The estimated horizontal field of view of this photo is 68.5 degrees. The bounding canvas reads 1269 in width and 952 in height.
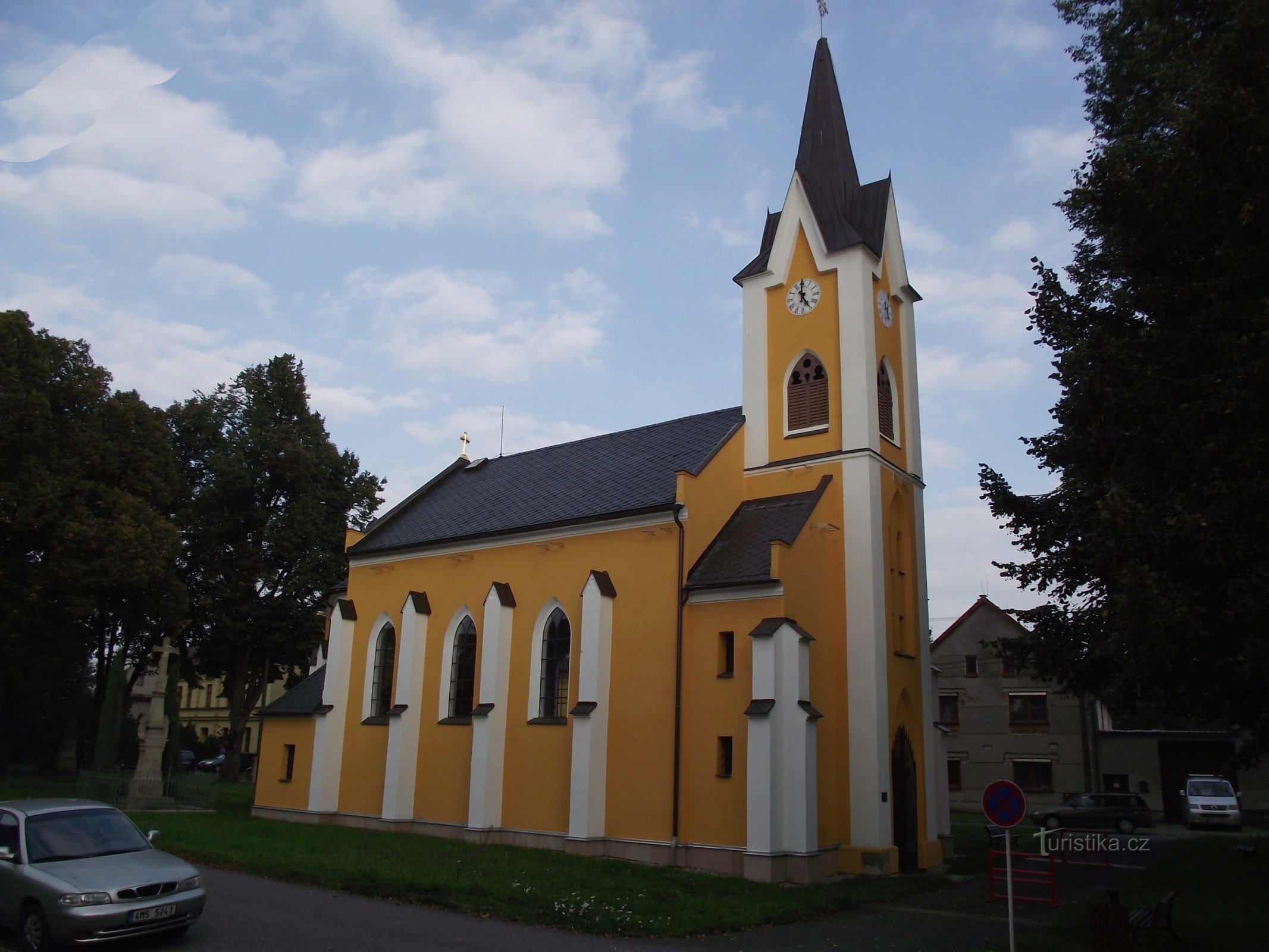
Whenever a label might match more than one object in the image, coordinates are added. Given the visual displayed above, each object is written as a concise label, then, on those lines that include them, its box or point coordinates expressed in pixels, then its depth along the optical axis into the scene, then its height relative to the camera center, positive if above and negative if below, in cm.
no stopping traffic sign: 1060 -72
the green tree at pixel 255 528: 3925 +792
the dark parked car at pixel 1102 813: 3366 -253
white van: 3506 -214
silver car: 993 -179
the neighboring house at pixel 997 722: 4116 +76
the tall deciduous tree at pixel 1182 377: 1105 +460
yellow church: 1892 +220
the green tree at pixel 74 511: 2961 +645
